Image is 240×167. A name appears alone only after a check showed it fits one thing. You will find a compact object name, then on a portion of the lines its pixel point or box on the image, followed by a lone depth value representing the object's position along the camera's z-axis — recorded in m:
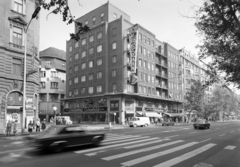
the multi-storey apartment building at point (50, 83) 60.31
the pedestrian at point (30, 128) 21.74
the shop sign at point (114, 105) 45.05
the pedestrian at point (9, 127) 19.67
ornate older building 24.80
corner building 46.03
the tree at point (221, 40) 9.44
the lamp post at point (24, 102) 21.71
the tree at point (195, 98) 59.19
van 36.19
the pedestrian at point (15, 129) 20.00
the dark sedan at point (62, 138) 9.53
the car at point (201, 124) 29.41
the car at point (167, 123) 41.92
